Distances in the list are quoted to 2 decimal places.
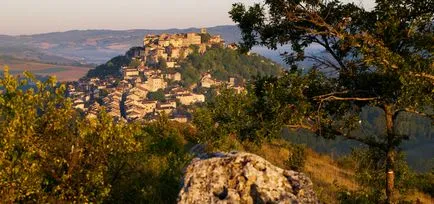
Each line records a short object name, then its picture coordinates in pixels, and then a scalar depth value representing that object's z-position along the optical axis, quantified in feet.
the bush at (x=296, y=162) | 77.46
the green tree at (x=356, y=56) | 34.19
